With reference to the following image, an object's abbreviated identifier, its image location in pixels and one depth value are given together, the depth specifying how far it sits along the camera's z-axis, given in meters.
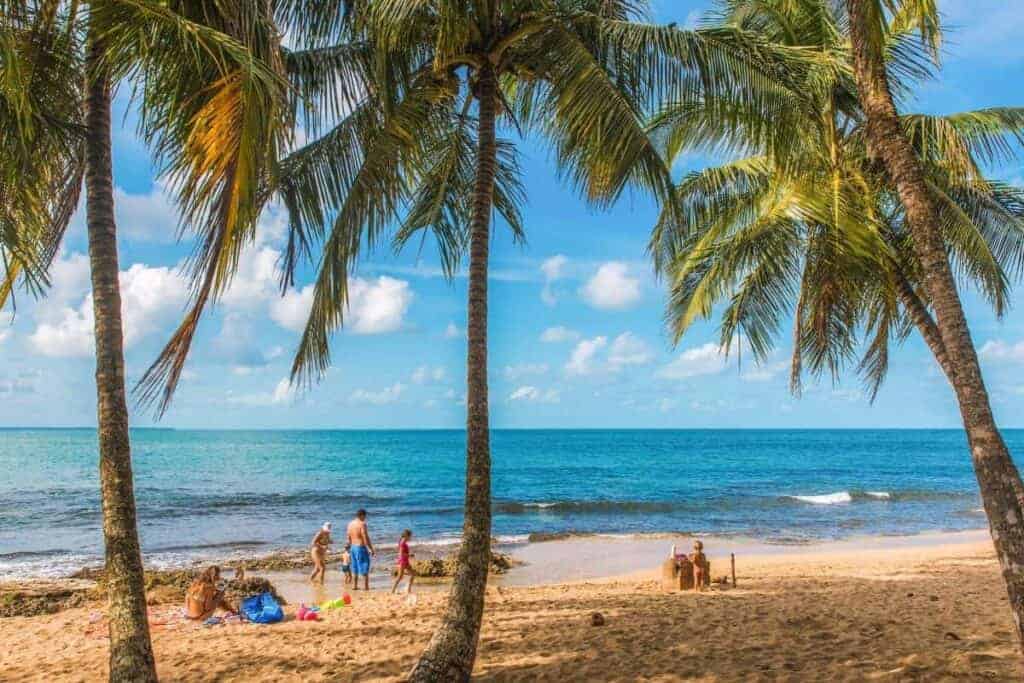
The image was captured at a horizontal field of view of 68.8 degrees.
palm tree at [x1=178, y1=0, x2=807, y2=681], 5.84
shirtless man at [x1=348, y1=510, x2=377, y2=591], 13.51
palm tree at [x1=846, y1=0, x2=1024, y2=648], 4.48
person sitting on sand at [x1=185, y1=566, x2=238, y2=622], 10.12
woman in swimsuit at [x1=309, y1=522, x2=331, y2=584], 14.28
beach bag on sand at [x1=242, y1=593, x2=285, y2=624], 9.90
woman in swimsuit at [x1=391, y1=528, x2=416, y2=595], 13.05
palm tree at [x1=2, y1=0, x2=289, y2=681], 4.18
